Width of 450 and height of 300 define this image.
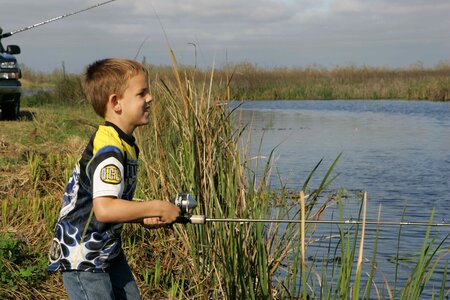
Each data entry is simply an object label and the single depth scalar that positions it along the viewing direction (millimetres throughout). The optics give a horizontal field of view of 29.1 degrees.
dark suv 15227
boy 3324
